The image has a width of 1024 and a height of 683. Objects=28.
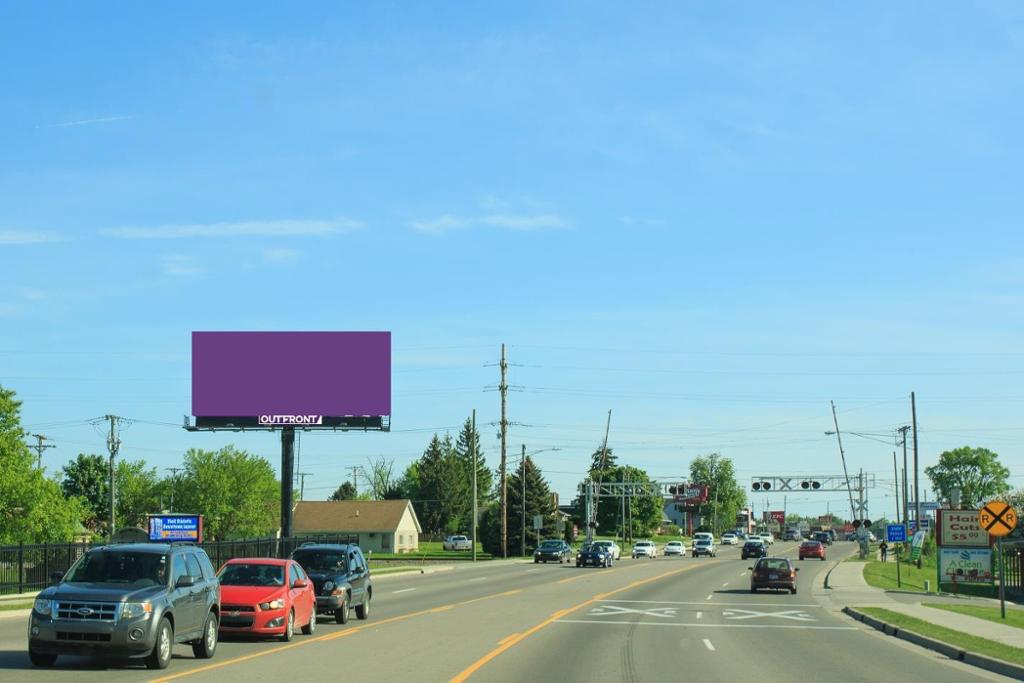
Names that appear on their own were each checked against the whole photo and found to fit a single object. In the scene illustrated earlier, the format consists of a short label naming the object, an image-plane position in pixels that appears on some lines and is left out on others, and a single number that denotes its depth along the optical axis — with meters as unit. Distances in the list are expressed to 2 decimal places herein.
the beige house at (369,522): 121.81
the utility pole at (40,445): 108.62
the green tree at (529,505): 105.62
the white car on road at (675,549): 103.81
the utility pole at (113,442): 96.00
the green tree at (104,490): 139.38
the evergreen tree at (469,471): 173.32
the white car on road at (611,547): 74.94
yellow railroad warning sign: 32.41
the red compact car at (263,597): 21.64
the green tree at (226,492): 120.75
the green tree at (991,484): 198.12
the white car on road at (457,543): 133.62
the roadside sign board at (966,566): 50.72
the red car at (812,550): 90.19
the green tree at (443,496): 169.25
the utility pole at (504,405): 84.82
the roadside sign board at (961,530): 51.25
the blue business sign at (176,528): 50.03
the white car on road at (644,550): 99.00
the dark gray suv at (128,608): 16.22
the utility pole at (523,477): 99.21
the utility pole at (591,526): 105.50
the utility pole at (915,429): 73.81
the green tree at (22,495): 73.62
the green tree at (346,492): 196.24
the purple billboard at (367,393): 66.06
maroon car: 45.38
